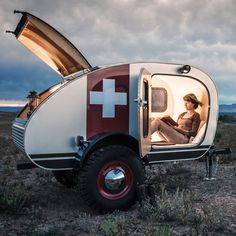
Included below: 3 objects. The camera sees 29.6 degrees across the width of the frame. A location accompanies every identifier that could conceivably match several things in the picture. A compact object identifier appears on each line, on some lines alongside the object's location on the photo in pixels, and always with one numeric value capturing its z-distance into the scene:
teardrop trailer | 6.86
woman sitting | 8.95
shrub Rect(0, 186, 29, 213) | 6.84
